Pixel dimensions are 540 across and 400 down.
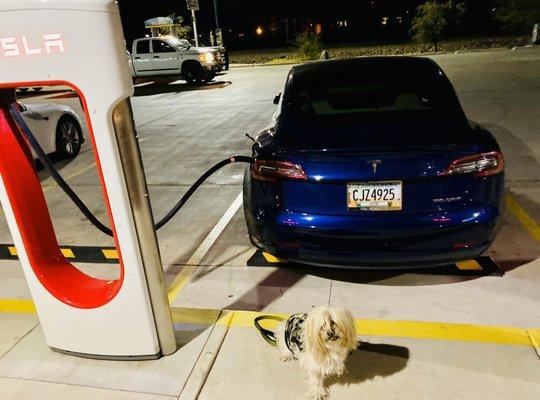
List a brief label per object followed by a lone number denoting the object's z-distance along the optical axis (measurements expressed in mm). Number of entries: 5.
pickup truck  18453
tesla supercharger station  2090
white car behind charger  6965
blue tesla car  2910
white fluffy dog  2326
